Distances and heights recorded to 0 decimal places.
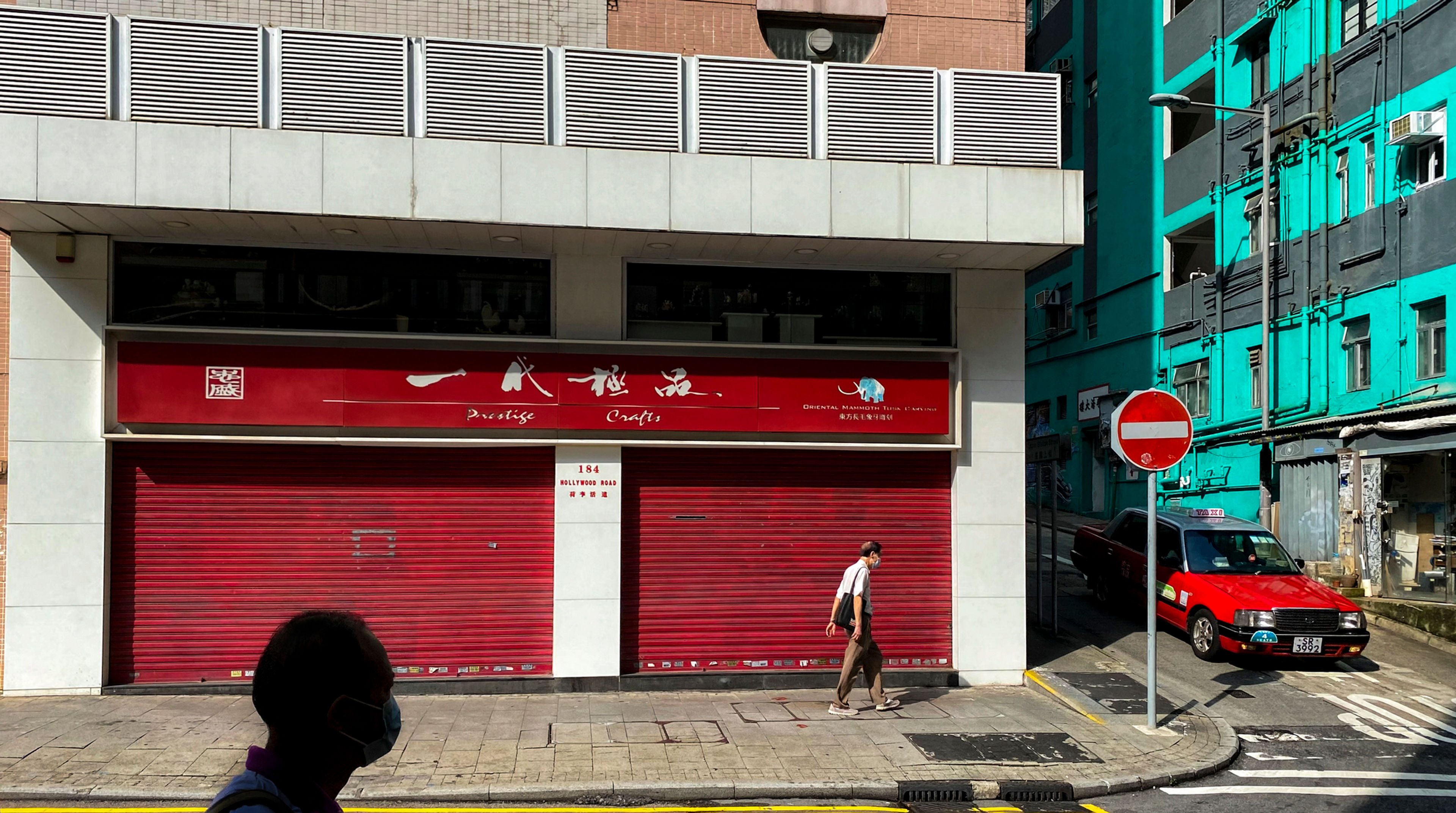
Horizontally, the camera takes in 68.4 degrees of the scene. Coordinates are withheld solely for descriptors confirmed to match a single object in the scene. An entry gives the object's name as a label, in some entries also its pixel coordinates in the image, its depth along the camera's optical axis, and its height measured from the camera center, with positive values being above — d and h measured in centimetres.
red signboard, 1081 +50
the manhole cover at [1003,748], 900 -269
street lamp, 2214 +358
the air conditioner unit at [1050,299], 3447 +450
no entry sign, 1030 +7
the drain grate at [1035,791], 819 -271
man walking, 1038 -192
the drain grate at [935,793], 808 -269
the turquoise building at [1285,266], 1812 +392
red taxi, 1283 -195
